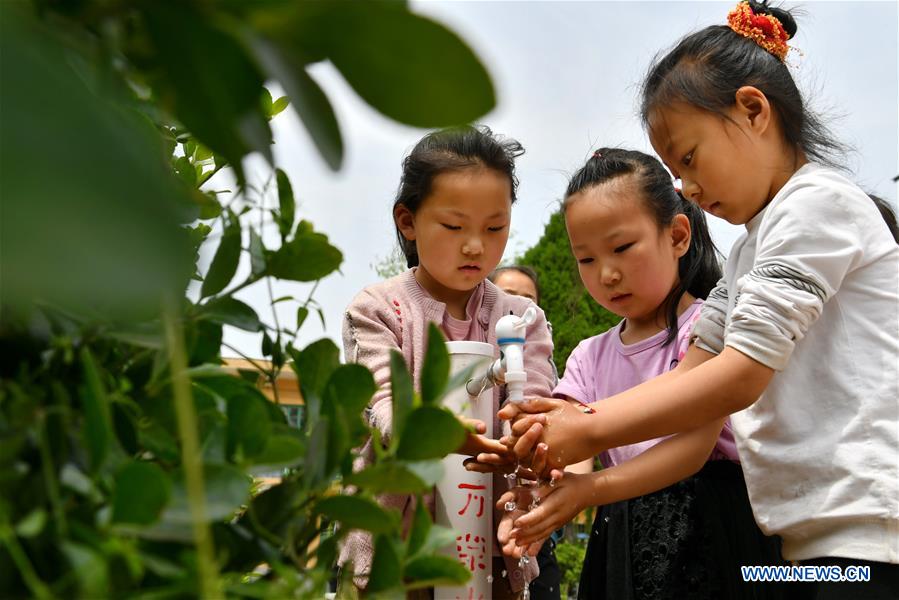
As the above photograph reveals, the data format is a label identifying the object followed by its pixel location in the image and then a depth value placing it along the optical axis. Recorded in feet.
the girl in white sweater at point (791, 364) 5.00
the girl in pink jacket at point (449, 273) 6.36
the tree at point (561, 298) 33.71
